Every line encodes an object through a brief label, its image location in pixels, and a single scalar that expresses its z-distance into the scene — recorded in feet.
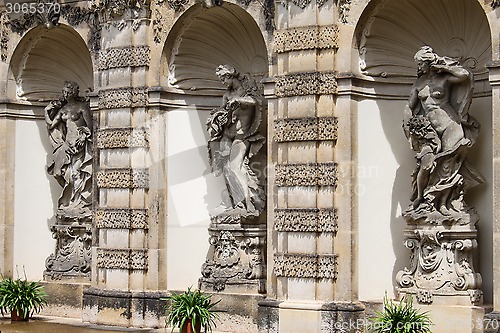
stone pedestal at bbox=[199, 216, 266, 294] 60.64
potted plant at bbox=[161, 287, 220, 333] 56.18
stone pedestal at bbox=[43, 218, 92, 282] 68.39
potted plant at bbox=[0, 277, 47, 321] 64.85
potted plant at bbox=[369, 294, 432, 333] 51.44
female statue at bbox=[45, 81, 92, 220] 69.05
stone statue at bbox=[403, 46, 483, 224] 53.93
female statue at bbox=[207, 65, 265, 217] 61.21
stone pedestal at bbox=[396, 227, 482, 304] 53.57
